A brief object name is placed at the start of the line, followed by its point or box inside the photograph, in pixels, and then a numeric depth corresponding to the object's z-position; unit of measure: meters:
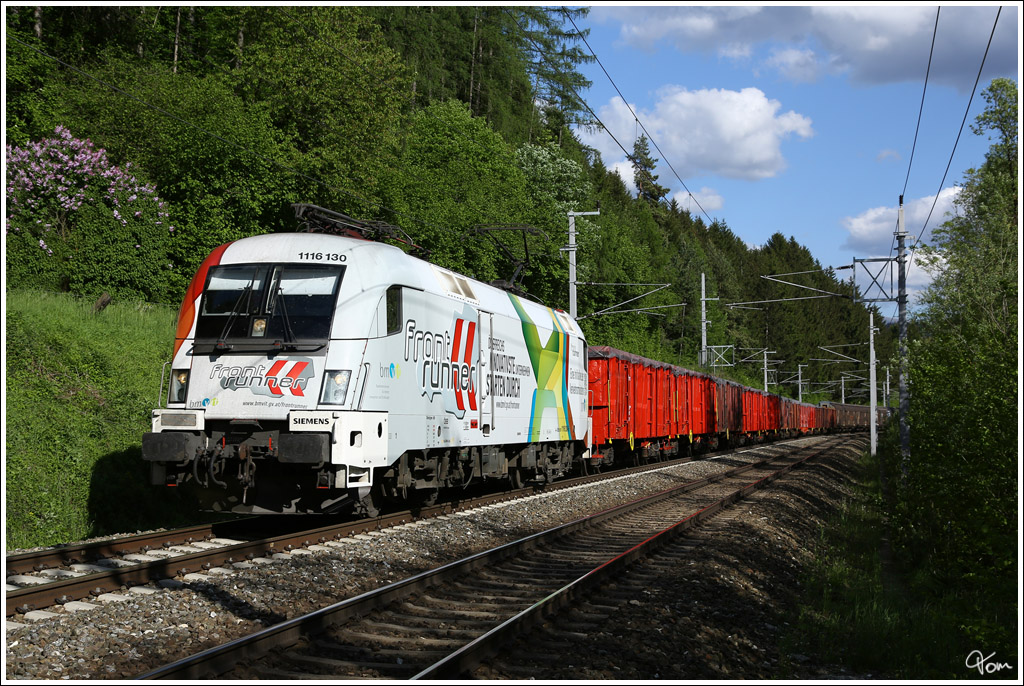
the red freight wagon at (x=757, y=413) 44.38
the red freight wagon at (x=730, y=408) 37.47
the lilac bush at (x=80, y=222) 18.77
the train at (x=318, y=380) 9.80
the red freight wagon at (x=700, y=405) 31.98
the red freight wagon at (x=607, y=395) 22.53
